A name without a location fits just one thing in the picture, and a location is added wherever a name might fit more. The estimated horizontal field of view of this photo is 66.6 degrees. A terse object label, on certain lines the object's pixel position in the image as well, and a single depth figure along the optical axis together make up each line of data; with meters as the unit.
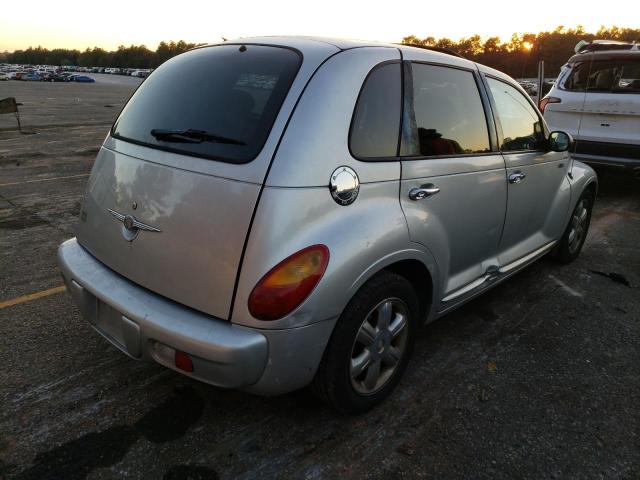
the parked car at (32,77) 65.50
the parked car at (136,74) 90.18
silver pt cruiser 1.89
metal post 8.72
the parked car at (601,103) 6.48
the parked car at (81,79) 70.12
